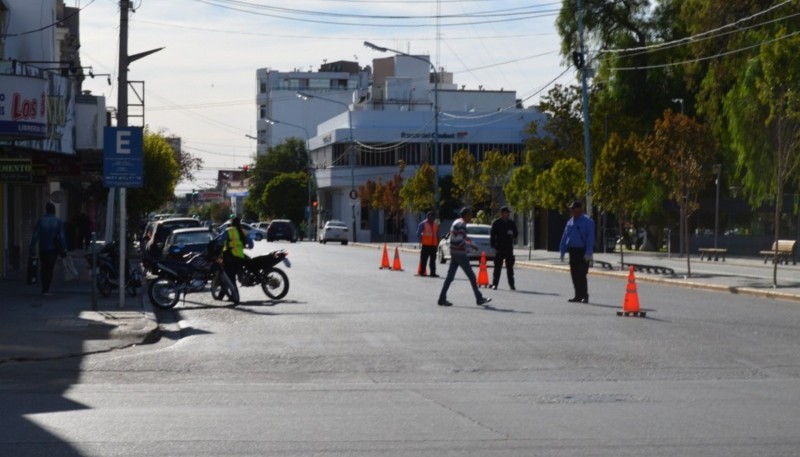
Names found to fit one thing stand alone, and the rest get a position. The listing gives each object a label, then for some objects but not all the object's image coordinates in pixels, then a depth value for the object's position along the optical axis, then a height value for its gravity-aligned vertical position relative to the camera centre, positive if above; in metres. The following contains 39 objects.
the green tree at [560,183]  55.44 +1.90
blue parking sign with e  22.38 +1.19
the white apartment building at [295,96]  148.50 +15.70
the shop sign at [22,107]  23.44 +2.14
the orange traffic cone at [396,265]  39.34 -1.22
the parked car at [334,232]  84.31 -0.46
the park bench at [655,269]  35.91 -1.19
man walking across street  23.42 -0.52
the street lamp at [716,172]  53.06 +2.33
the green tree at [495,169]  68.75 +3.07
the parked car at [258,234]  85.50 -0.63
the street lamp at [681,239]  58.26 -0.52
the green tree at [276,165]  138.38 +6.56
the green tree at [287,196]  123.69 +2.78
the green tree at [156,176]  60.28 +2.35
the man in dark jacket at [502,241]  28.72 -0.33
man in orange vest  32.84 -0.35
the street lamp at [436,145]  61.93 +4.03
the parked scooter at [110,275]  26.84 -1.09
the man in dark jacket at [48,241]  27.14 -0.38
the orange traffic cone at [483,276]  30.03 -1.18
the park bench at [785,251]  44.53 -0.79
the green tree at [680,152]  36.28 +2.20
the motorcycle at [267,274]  25.72 -1.00
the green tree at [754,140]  45.72 +3.32
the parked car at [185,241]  33.38 -0.45
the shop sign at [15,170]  27.42 +1.13
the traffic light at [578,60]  46.31 +6.08
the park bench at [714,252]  50.09 -0.95
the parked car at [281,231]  84.56 -0.42
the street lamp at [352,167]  94.62 +4.52
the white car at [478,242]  45.00 -0.56
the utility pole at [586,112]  46.16 +4.26
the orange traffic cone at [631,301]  21.14 -1.22
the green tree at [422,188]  77.94 +2.31
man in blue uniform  23.72 -0.28
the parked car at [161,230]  38.88 -0.20
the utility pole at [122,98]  22.84 +2.36
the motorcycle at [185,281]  24.05 -1.09
